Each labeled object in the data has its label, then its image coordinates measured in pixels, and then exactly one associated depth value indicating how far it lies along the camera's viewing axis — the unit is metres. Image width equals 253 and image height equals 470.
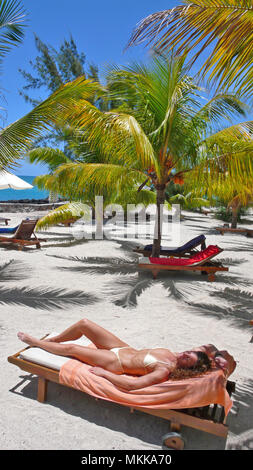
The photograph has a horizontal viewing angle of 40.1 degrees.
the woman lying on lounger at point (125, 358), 2.46
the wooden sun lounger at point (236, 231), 15.50
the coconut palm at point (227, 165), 6.23
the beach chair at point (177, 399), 2.28
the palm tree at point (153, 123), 6.83
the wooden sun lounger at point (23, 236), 9.57
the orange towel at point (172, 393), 2.29
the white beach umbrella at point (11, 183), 11.66
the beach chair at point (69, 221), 16.01
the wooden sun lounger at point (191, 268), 7.01
